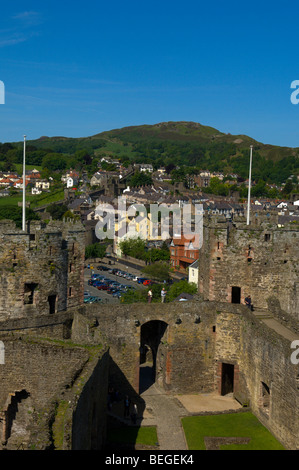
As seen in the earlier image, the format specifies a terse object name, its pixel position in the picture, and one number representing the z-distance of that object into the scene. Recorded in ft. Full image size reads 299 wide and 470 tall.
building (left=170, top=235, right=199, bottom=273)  331.49
